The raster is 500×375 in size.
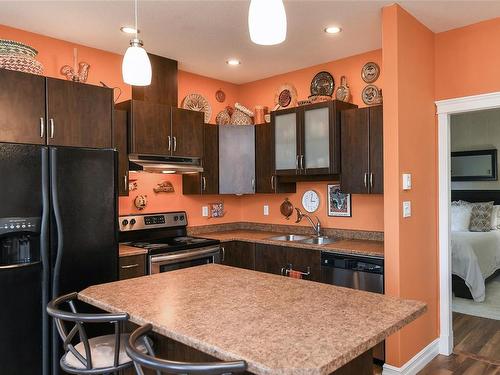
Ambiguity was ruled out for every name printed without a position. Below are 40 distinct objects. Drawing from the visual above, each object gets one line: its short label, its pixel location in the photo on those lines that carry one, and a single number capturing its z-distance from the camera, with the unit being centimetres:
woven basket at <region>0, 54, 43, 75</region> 264
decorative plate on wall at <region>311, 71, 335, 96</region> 409
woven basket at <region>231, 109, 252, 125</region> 444
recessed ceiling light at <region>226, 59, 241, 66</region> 406
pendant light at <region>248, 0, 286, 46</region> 143
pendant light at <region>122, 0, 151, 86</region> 197
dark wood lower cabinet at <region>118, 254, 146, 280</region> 316
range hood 351
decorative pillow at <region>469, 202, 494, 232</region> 573
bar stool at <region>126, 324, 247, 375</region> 112
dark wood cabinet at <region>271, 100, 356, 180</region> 359
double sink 401
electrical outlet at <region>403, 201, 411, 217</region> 293
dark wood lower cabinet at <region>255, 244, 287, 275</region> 371
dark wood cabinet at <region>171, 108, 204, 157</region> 382
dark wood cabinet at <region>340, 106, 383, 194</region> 331
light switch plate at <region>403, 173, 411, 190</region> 292
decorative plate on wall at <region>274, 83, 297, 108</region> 440
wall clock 423
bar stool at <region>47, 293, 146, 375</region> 158
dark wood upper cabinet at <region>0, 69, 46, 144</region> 258
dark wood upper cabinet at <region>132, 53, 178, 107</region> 383
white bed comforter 465
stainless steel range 340
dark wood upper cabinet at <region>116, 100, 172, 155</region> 352
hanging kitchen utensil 446
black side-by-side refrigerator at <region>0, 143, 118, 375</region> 249
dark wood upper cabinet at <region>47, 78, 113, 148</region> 280
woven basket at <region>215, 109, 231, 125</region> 454
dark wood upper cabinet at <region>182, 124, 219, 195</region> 420
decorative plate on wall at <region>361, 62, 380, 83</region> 375
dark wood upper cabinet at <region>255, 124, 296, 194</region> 418
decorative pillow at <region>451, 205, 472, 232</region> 580
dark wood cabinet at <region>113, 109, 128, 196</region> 342
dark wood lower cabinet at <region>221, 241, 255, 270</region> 396
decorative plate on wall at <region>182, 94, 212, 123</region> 438
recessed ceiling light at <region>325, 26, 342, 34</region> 322
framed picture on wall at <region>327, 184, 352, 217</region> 398
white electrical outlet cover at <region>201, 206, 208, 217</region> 456
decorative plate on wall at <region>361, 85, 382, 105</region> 368
